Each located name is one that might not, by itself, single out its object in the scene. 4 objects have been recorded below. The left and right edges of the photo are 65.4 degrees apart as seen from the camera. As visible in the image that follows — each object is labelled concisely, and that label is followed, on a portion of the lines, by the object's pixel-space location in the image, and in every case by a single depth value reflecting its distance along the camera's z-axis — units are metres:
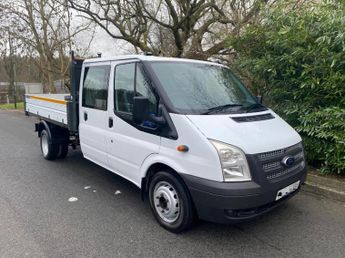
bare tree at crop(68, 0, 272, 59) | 8.34
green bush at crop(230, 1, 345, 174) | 4.13
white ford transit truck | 2.56
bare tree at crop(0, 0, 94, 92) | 15.21
